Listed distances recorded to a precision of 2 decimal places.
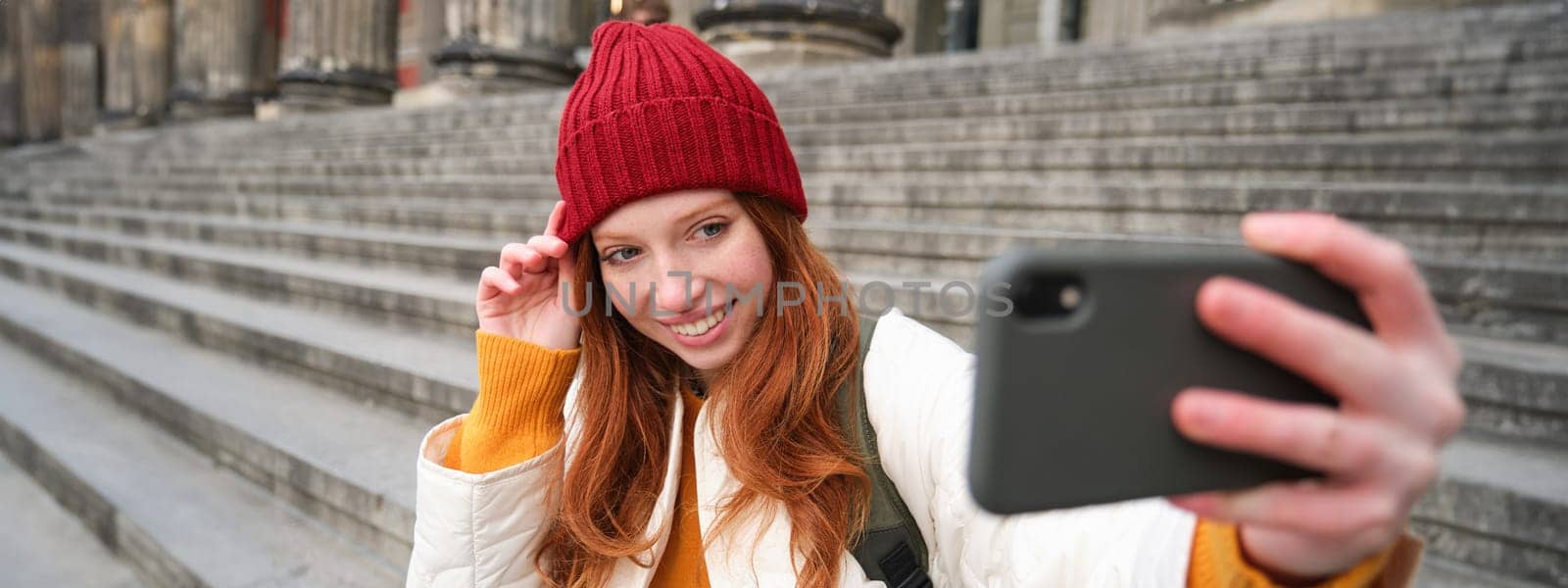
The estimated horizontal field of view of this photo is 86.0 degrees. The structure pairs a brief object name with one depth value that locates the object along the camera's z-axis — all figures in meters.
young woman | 1.10
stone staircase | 2.14
